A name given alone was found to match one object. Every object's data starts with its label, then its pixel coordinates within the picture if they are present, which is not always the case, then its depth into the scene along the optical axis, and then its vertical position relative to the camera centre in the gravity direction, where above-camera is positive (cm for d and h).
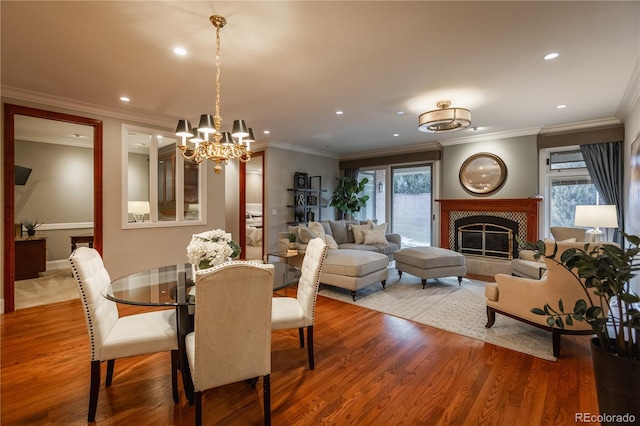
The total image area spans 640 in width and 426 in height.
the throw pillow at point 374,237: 586 -52
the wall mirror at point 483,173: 550 +72
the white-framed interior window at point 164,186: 442 +40
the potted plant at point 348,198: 730 +31
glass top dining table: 179 -54
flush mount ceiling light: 366 +117
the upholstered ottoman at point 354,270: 393 -81
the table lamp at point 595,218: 370 -10
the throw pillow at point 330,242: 522 -55
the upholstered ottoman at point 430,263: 439 -80
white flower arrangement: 200 -28
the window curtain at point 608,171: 439 +61
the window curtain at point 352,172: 761 +100
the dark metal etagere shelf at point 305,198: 671 +29
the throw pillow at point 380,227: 606 -34
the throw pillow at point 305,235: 496 -41
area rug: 281 -120
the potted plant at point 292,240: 493 -50
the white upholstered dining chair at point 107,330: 173 -77
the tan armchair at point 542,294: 242 -74
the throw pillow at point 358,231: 600 -43
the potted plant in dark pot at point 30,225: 529 -27
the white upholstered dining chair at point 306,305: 222 -76
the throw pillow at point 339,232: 606 -44
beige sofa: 512 -50
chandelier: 244 +64
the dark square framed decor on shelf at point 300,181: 670 +69
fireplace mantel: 503 +6
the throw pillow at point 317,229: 515 -33
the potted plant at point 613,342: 136 -65
